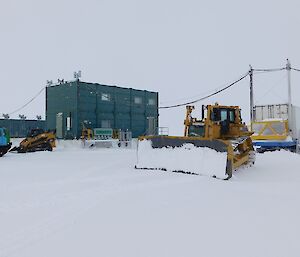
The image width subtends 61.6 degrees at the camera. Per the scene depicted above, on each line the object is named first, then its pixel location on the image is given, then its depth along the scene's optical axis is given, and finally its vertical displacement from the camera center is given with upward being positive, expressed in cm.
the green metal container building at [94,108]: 1954 +217
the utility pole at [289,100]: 1288 +192
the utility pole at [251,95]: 1488 +256
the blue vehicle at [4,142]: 1310 -42
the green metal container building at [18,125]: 2377 +85
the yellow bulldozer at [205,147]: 692 -42
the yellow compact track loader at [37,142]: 1531 -49
